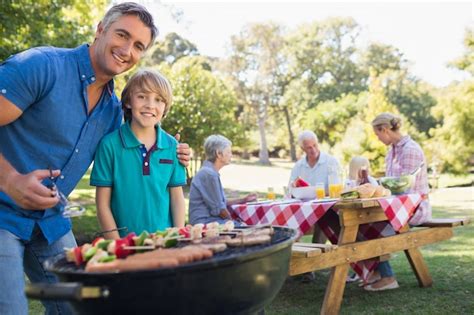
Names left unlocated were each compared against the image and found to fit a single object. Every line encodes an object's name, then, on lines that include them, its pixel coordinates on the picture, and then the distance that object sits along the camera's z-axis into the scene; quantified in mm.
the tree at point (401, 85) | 36250
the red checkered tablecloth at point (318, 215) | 4344
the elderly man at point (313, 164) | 6152
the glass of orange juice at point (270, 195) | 5547
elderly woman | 4914
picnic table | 4082
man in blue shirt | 1914
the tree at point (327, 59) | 40906
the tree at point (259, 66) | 39344
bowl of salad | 4910
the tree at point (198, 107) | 18969
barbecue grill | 1438
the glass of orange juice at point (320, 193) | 5008
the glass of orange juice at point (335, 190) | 4916
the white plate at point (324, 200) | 4494
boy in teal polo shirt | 2379
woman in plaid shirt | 4938
